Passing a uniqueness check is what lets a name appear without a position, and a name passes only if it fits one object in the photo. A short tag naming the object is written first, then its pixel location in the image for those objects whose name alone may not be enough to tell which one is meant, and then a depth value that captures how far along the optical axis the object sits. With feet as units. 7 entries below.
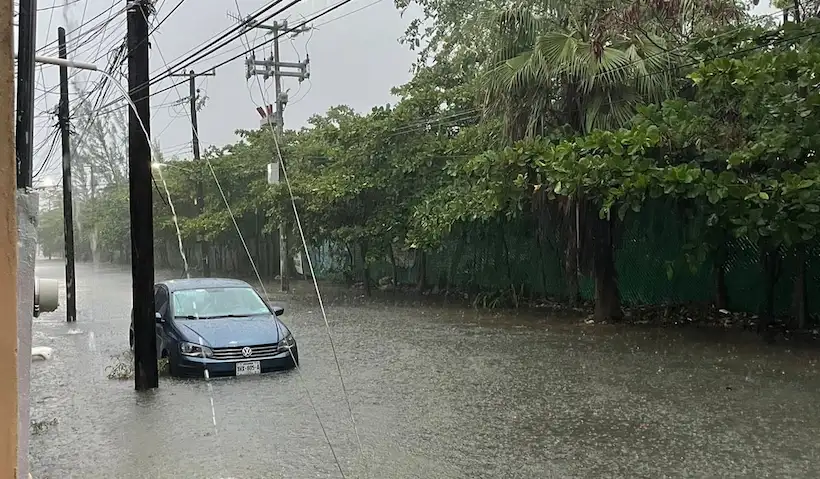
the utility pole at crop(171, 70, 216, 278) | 78.46
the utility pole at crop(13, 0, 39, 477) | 5.27
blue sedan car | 32.35
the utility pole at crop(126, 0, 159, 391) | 29.78
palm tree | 41.52
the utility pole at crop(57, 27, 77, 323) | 53.57
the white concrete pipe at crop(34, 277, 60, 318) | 12.22
